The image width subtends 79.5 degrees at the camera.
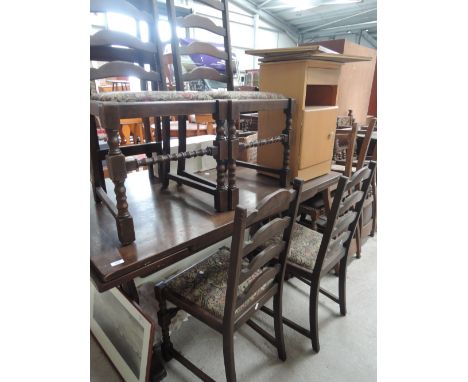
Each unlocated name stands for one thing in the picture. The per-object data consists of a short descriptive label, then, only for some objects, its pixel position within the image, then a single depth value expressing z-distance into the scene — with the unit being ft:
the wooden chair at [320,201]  6.05
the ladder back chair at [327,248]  3.92
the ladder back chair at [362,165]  6.32
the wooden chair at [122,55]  3.64
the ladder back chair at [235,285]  2.90
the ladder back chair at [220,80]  3.70
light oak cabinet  4.79
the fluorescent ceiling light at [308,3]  19.54
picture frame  3.75
